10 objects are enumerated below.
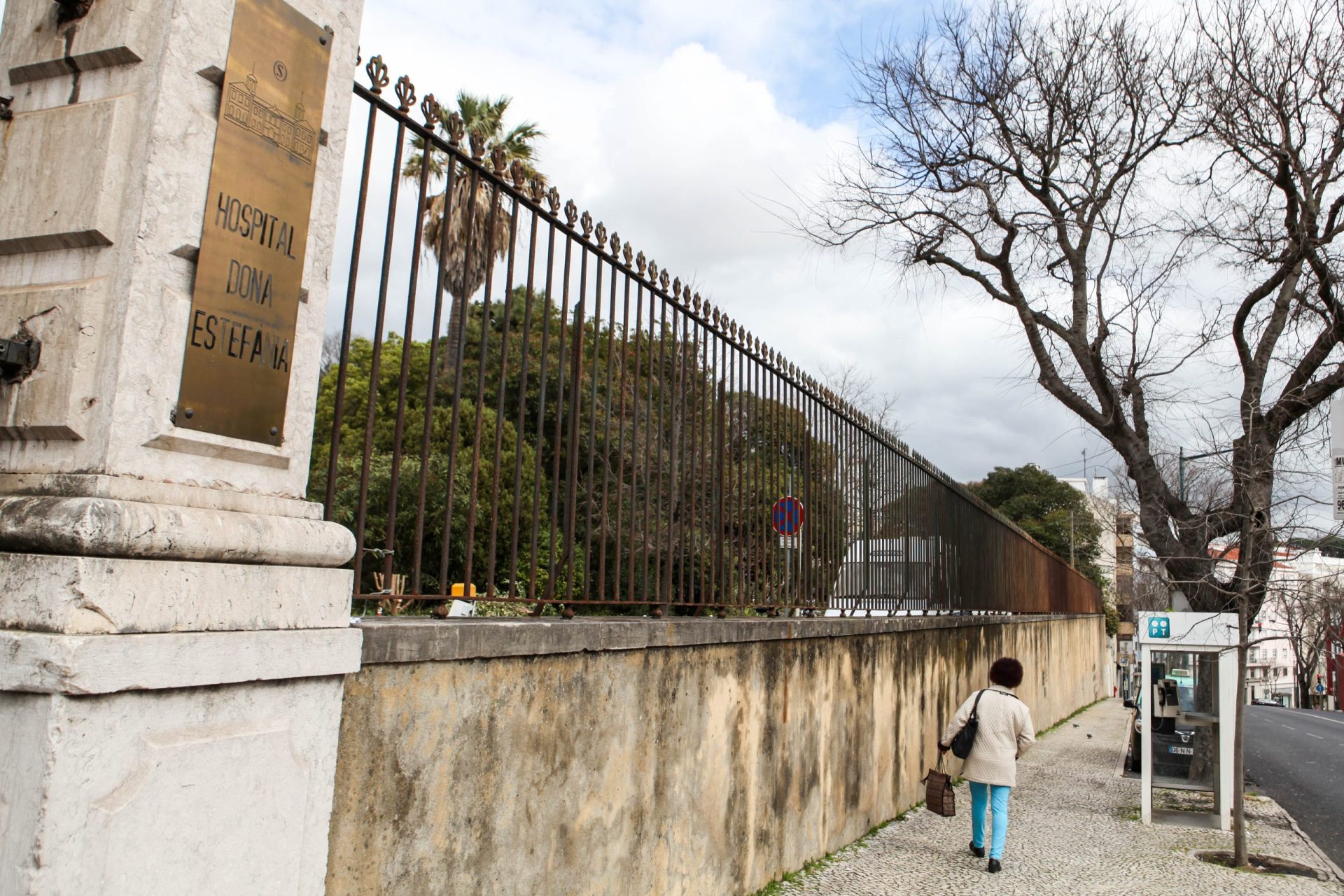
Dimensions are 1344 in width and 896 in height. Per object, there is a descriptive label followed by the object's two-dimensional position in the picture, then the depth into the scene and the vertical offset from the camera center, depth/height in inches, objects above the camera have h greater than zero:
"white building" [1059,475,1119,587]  1161.1 +140.2
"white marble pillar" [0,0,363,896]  80.4 +1.0
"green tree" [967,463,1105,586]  2097.7 +219.4
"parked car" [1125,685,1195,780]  419.2 -53.4
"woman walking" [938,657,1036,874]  283.7 -40.3
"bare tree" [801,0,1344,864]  426.0 +191.6
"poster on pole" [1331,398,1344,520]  308.7 +47.0
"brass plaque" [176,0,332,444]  97.3 +32.5
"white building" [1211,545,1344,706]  3779.5 -200.6
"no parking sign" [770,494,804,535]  264.7 +20.1
